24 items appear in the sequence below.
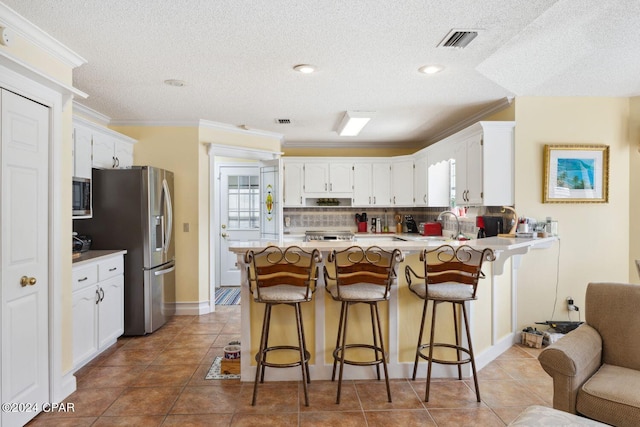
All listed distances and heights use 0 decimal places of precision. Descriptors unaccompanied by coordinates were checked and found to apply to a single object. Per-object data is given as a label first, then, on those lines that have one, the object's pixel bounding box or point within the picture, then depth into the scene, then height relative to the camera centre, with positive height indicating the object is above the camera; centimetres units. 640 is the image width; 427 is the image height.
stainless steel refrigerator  416 -16
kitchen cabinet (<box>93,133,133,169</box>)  409 +68
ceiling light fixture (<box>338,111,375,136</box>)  459 +111
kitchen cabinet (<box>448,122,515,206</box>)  396 +50
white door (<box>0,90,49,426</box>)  228 -26
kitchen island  304 -88
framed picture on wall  390 +37
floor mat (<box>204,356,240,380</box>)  312 -132
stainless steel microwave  362 +14
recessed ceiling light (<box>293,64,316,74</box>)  317 +117
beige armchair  185 -79
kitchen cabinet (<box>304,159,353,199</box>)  660 +58
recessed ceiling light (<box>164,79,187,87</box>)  355 +118
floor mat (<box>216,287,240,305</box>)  573 -131
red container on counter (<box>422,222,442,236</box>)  604 -27
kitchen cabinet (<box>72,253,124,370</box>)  323 -85
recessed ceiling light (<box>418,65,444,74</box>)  318 +118
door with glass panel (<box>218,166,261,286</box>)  679 +1
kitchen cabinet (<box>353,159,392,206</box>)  664 +55
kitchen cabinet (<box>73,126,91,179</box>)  365 +57
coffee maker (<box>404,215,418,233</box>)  682 -24
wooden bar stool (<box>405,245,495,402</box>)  271 -54
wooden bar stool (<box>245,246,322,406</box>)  266 -54
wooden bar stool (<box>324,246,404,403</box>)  271 -54
